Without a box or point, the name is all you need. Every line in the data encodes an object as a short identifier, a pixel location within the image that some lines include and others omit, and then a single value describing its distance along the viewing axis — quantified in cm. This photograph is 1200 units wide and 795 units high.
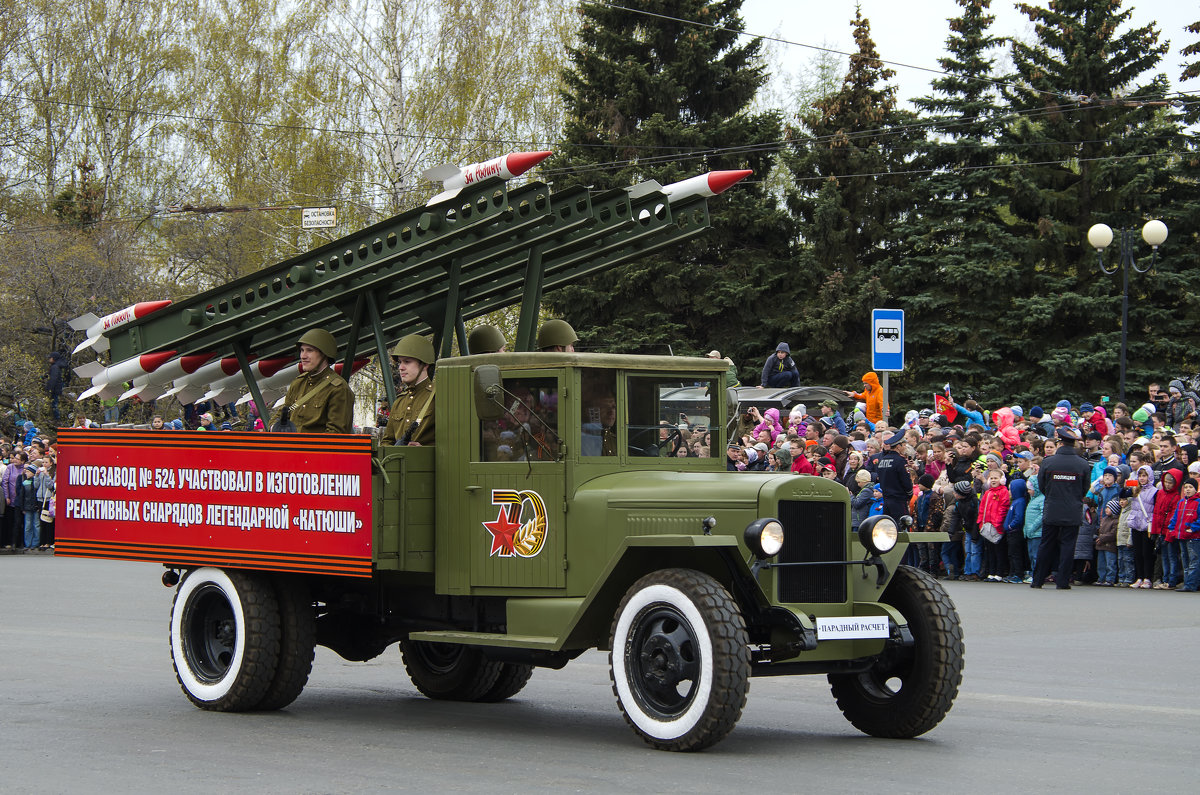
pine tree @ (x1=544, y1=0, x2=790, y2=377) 3644
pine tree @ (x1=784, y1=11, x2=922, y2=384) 3566
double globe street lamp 2745
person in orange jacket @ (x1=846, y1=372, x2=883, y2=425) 2725
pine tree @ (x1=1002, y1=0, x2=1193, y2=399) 3338
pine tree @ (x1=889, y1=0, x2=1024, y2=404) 3456
